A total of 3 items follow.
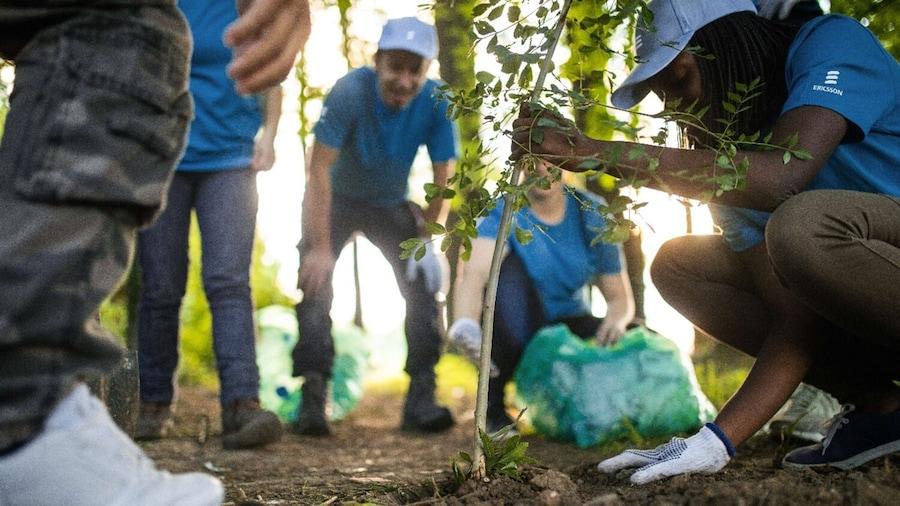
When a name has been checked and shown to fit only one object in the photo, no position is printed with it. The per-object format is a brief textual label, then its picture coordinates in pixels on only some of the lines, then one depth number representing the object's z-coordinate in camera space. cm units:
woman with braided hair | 181
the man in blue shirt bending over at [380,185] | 392
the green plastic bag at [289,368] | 434
